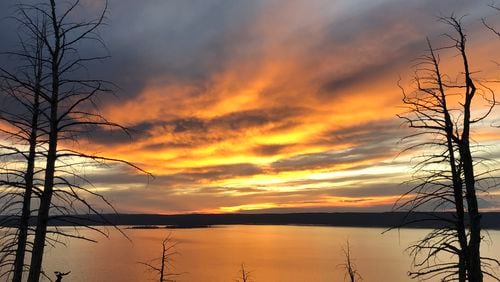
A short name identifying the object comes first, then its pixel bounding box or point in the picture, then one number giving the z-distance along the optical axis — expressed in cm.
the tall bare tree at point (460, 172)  1192
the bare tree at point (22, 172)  674
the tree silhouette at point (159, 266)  9419
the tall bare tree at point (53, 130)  716
